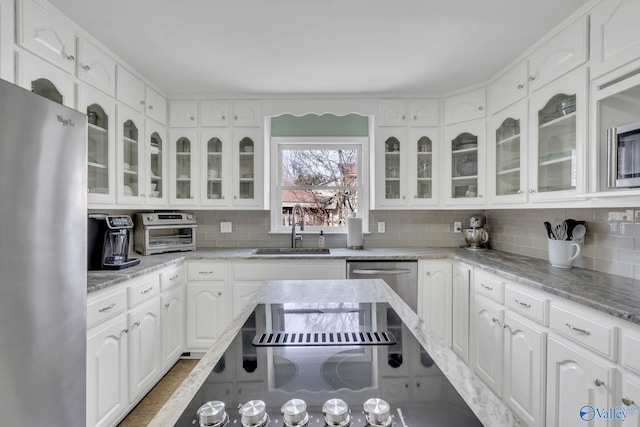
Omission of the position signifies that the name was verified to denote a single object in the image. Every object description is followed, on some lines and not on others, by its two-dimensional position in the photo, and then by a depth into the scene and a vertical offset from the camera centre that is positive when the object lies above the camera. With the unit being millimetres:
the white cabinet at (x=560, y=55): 1753 +979
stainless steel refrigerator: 1051 -188
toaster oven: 2719 -201
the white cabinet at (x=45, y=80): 1521 +700
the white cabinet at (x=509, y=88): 2264 +980
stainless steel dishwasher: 2664 -525
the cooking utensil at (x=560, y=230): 2010 -109
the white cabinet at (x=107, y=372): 1636 -908
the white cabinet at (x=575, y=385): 1296 -778
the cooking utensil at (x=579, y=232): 2018 -121
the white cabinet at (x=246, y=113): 3035 +964
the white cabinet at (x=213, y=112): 3018 +973
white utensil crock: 1998 -257
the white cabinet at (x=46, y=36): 1529 +938
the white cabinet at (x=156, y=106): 2684 +956
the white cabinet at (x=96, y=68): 1921 +950
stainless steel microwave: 1375 +267
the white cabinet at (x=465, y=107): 2752 +973
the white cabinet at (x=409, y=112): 2998 +975
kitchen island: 611 -392
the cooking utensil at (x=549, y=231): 2089 -119
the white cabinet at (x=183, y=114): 3006 +950
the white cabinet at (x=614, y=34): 1458 +896
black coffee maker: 1962 -187
